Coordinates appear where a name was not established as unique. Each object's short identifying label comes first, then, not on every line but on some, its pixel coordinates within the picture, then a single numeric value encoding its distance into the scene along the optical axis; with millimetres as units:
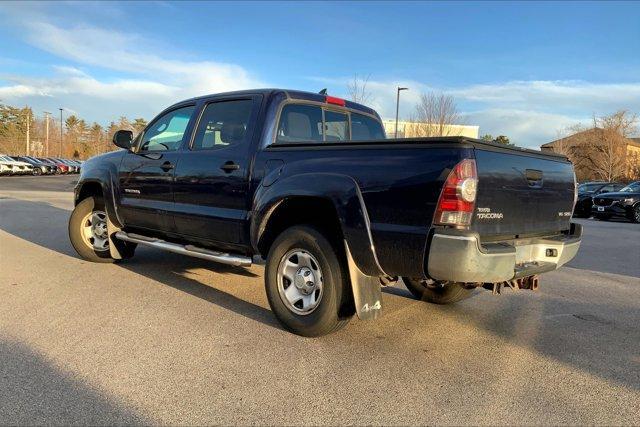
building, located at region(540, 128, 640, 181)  50781
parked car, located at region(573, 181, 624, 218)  19969
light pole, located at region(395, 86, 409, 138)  30188
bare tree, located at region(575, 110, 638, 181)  50656
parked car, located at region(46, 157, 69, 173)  53375
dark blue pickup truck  3500
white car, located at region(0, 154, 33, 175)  43094
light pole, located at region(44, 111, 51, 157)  80375
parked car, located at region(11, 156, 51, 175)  46875
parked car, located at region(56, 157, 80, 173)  57044
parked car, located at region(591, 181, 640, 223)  18141
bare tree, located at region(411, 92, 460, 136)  26641
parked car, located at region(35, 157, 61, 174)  50625
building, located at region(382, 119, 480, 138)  26638
